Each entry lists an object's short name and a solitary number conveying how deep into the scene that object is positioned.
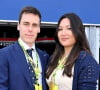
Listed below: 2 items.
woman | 2.35
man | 2.27
